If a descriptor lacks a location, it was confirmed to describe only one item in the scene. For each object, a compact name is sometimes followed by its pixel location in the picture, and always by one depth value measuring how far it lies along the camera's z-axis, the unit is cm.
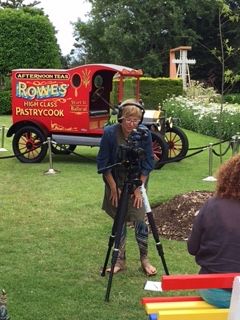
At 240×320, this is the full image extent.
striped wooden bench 250
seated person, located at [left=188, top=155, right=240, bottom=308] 290
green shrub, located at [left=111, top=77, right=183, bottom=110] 2769
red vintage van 1153
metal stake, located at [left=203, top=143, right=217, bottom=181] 1033
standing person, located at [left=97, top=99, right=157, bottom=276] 474
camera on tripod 450
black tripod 461
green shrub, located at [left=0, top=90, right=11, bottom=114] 2805
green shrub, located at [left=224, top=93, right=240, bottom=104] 3337
